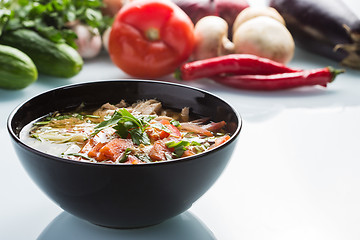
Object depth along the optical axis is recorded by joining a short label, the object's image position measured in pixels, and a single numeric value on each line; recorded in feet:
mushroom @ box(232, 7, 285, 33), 2.73
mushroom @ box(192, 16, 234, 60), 2.64
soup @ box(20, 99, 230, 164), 1.60
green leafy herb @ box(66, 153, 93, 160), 1.60
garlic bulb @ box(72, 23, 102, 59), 2.70
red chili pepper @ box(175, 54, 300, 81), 2.55
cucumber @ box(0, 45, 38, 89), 2.39
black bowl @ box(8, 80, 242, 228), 1.40
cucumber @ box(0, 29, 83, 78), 2.52
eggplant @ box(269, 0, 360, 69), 2.73
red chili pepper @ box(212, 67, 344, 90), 2.52
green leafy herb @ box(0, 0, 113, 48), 2.57
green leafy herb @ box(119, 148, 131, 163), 1.56
